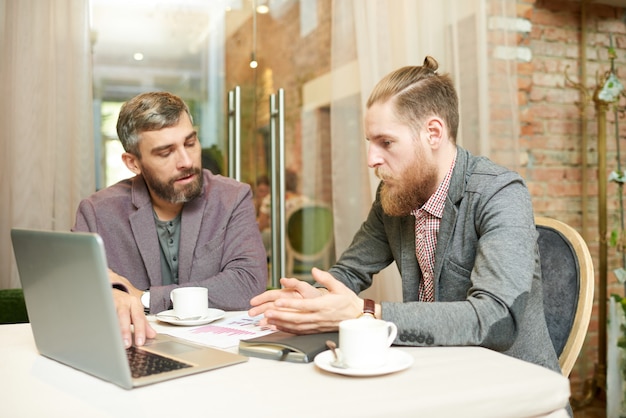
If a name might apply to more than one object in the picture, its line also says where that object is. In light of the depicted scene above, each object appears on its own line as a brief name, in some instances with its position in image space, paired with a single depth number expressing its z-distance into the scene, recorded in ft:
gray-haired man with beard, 6.53
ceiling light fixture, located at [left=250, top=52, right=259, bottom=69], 11.58
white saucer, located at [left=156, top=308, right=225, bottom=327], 4.51
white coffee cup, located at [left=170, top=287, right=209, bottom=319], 4.60
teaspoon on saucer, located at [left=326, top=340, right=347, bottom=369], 3.10
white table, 2.63
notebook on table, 3.39
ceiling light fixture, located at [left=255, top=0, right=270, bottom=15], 11.57
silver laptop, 2.75
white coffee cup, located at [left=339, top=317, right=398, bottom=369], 3.04
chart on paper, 3.96
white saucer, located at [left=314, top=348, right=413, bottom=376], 2.96
